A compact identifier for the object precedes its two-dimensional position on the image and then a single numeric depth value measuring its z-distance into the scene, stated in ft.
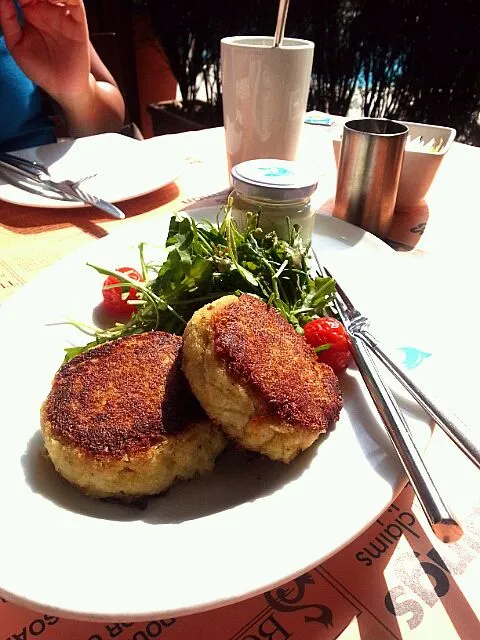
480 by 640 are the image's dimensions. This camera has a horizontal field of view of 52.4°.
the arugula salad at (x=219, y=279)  0.93
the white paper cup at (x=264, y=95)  1.25
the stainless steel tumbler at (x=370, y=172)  1.19
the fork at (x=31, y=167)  1.41
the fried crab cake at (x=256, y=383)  0.65
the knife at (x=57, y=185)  1.29
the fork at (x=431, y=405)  0.60
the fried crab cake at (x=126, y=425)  0.62
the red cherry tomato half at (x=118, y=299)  0.97
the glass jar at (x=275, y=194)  1.02
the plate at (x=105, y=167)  1.36
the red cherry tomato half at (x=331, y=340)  0.81
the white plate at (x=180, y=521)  0.48
